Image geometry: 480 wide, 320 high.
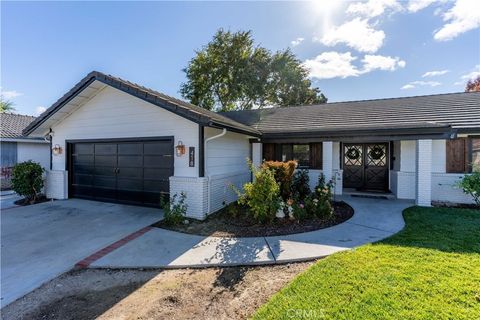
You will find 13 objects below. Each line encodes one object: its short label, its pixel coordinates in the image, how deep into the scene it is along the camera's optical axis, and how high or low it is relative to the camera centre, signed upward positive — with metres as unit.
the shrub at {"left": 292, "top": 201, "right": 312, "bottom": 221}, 6.70 -1.54
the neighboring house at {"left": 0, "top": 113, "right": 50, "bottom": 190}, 13.39 +0.45
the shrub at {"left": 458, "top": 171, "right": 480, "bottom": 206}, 7.76 -0.87
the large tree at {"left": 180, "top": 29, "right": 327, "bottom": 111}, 25.00 +8.71
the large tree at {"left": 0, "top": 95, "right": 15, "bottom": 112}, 33.25 +7.17
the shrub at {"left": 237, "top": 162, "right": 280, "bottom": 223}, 6.48 -1.04
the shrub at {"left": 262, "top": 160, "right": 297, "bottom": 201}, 7.42 -0.53
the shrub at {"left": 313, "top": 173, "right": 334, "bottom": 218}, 6.90 -1.35
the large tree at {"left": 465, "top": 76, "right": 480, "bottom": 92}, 25.30 +8.04
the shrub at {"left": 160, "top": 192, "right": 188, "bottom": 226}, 6.66 -1.58
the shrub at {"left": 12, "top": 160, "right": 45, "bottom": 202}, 9.59 -0.98
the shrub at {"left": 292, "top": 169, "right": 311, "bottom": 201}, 9.32 -1.07
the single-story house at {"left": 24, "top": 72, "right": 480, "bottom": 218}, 7.62 +0.42
